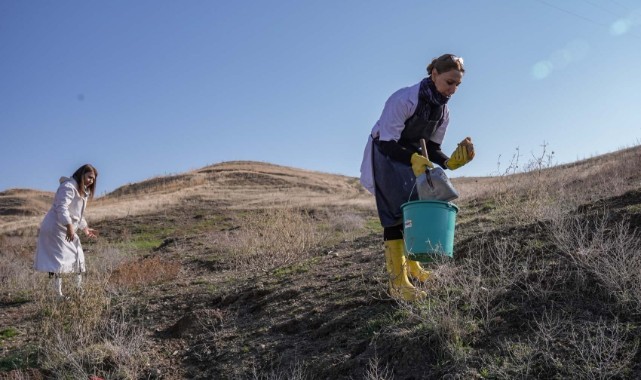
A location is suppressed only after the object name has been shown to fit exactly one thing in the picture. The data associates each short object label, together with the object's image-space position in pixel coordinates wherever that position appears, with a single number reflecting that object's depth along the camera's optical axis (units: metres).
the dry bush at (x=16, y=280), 6.58
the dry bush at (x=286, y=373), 3.05
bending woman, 3.60
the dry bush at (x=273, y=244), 7.05
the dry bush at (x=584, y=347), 2.48
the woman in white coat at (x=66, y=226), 5.91
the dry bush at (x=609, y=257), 2.95
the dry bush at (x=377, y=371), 2.76
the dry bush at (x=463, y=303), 2.91
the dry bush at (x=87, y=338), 3.74
